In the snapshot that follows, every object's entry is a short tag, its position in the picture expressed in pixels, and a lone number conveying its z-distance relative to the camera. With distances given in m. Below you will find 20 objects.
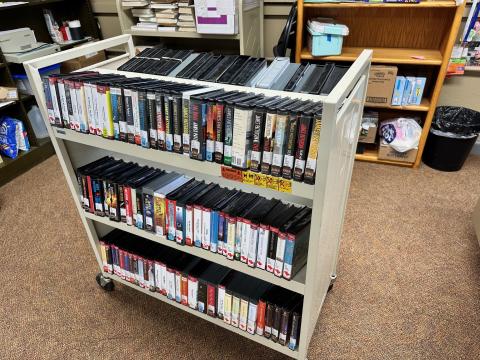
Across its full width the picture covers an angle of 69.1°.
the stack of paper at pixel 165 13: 2.59
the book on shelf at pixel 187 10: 2.53
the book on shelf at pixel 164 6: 2.58
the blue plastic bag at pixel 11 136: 2.60
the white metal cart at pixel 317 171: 0.89
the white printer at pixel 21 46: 2.54
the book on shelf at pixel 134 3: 2.63
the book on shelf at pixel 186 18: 2.57
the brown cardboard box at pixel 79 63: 2.90
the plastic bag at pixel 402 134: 2.56
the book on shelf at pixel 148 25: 2.72
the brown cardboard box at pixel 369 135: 2.64
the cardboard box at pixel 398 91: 2.44
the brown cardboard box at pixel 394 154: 2.62
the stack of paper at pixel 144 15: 2.68
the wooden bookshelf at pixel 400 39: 2.35
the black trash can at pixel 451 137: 2.45
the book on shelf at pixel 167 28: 2.67
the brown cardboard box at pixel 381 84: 2.38
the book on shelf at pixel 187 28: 2.60
